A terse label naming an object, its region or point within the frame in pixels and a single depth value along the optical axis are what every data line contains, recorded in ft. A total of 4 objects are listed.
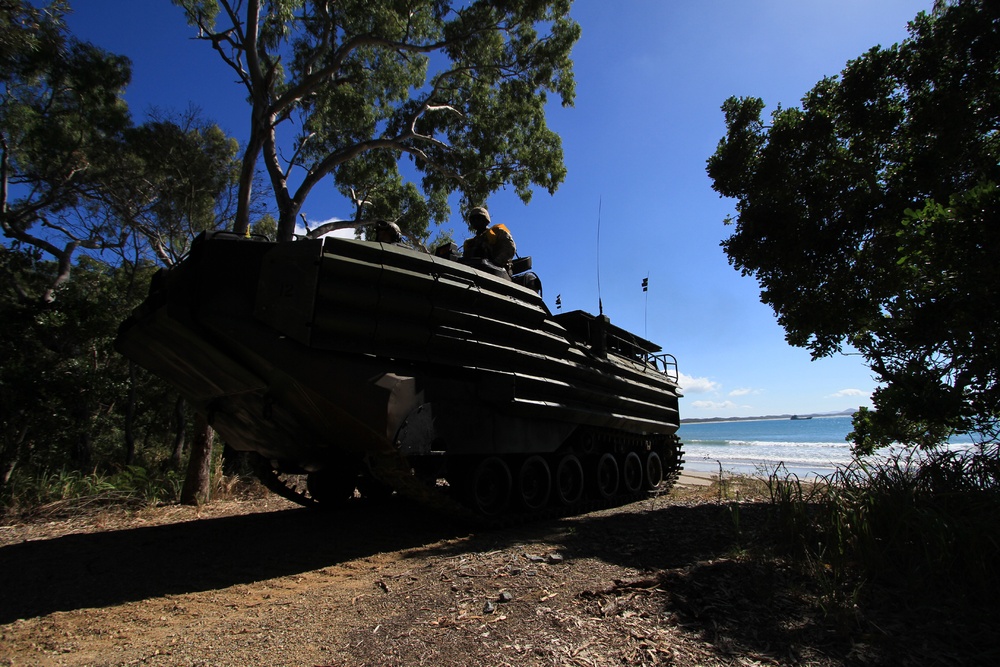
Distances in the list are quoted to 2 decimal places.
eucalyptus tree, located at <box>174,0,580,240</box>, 41.52
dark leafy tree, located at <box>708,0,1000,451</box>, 21.13
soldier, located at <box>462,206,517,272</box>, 25.70
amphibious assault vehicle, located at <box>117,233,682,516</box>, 17.07
